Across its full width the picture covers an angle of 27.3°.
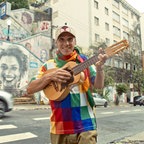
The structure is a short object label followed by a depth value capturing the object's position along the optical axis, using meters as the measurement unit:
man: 2.53
